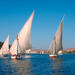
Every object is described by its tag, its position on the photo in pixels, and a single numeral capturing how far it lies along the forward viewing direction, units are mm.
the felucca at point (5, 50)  85538
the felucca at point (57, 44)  89688
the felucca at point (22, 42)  65012
